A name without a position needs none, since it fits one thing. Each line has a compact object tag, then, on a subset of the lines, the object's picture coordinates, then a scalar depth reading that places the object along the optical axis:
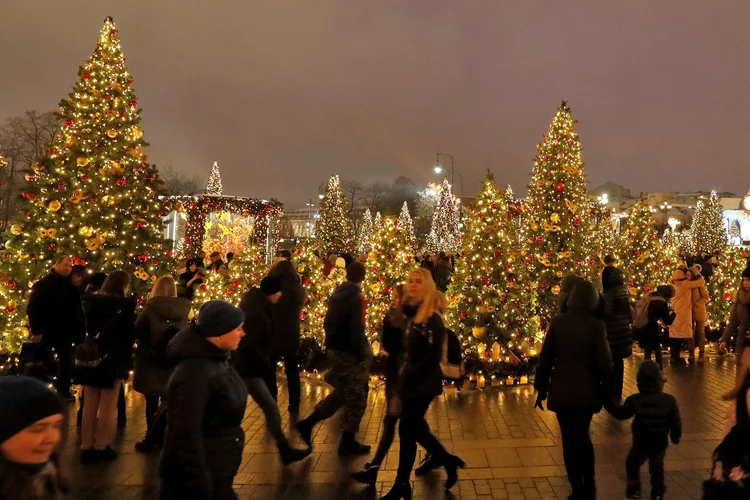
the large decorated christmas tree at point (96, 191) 11.77
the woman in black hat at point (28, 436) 2.14
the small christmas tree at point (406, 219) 42.25
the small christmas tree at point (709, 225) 52.81
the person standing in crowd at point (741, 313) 8.20
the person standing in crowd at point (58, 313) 8.05
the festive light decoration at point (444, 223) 39.92
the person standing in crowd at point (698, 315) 12.42
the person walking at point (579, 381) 4.94
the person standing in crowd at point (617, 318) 8.72
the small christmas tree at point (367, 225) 47.57
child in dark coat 5.14
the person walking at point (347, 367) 6.61
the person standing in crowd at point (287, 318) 8.19
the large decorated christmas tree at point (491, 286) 10.70
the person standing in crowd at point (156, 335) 6.57
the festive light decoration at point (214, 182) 50.59
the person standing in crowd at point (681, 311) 12.10
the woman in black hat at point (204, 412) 3.35
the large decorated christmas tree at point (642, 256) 15.02
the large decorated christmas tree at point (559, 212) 14.71
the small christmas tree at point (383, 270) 11.03
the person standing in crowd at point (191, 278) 11.76
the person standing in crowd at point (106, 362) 6.43
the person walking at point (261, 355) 6.07
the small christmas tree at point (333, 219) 43.62
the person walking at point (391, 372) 5.39
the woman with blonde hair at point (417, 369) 5.18
